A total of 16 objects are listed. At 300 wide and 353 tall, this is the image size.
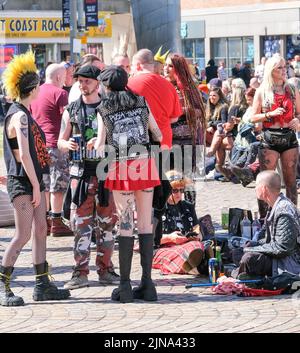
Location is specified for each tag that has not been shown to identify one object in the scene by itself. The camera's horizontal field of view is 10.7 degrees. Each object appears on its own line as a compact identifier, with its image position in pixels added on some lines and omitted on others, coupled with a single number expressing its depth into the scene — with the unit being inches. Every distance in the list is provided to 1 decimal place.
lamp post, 1882.7
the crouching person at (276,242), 504.8
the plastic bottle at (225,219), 655.3
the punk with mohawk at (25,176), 482.4
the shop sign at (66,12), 2166.8
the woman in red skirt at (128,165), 486.4
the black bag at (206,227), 604.0
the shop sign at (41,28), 2316.3
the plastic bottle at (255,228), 572.4
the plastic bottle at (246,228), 585.1
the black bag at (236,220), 593.0
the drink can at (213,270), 522.3
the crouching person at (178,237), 553.7
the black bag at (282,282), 493.4
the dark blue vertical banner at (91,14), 2097.0
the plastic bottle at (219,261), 526.7
